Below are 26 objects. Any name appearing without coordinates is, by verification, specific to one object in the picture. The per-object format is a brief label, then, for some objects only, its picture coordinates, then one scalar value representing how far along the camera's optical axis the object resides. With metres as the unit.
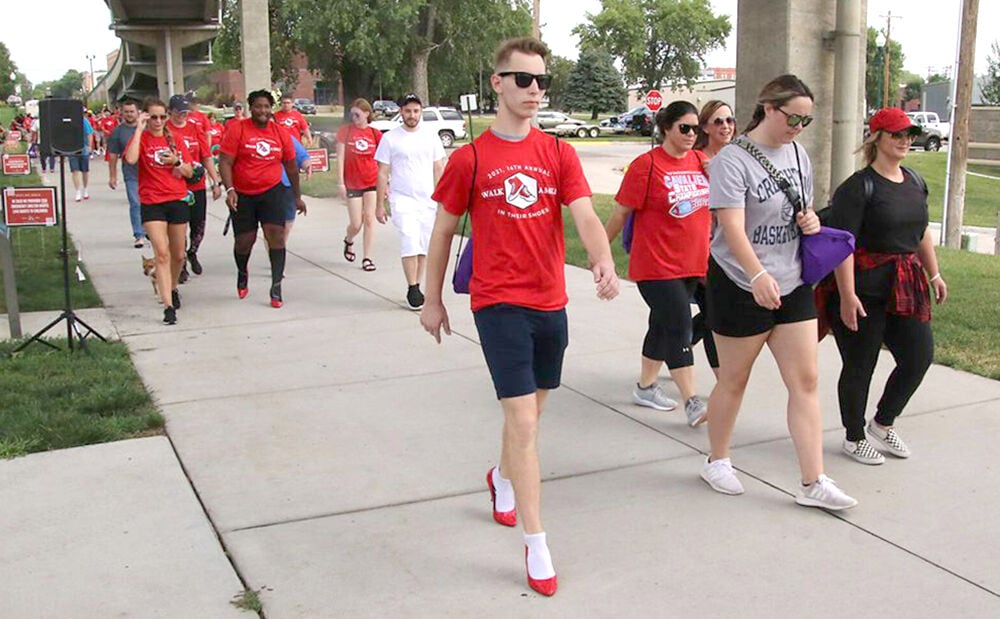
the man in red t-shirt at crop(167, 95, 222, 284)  9.30
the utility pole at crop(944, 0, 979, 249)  16.84
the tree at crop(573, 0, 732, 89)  78.44
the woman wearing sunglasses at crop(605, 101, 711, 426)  5.50
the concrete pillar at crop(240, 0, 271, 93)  25.14
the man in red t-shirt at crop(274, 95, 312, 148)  16.94
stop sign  44.19
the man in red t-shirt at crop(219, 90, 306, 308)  8.96
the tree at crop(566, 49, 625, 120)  77.81
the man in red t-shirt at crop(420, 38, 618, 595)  3.77
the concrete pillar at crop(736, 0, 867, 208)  9.13
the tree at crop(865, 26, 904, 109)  68.55
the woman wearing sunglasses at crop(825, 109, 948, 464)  4.82
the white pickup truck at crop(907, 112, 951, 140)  51.21
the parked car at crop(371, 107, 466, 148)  47.28
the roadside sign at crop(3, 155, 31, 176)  15.39
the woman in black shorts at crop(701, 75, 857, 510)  4.23
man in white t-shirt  9.05
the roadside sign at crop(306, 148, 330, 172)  19.97
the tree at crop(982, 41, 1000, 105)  51.84
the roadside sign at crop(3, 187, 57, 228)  9.16
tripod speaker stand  7.01
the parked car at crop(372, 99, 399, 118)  54.19
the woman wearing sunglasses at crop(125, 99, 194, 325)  8.38
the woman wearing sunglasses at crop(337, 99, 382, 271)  11.77
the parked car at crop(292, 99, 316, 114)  92.63
